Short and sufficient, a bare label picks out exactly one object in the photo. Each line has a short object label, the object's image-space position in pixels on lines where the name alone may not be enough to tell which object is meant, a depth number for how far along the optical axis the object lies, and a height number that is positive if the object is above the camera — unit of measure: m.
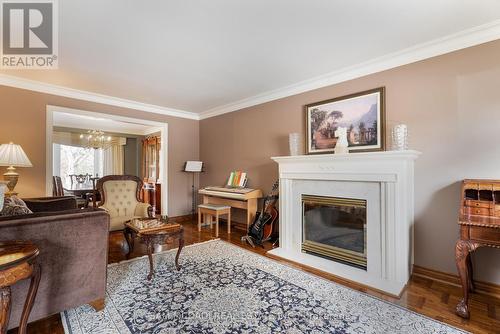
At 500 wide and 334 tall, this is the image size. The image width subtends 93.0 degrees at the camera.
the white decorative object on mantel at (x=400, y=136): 2.51 +0.33
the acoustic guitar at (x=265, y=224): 3.71 -0.89
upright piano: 4.16 -0.54
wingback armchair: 3.65 -0.48
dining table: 5.59 -0.53
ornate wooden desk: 1.83 -0.45
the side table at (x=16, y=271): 1.17 -0.53
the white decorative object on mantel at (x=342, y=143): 2.95 +0.31
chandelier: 6.70 +0.89
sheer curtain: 7.91 +0.29
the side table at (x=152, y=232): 2.51 -0.70
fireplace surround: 2.39 -0.56
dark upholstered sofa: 1.57 -0.65
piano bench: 4.19 -0.76
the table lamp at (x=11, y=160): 2.96 +0.12
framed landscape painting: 2.93 +0.63
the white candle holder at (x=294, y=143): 3.50 +0.37
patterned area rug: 1.74 -1.16
